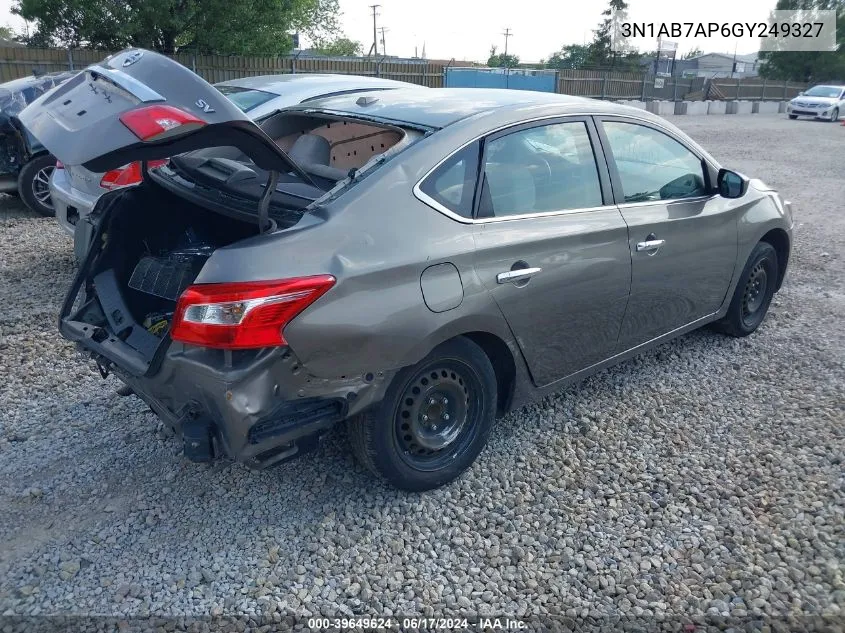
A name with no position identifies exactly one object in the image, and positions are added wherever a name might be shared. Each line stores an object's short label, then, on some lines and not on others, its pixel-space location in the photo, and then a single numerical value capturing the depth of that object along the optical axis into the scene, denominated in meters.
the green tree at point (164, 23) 20.69
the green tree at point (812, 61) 57.28
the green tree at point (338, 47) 51.55
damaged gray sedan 2.61
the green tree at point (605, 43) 59.34
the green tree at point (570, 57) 62.38
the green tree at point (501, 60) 58.22
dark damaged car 8.07
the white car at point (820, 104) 30.22
